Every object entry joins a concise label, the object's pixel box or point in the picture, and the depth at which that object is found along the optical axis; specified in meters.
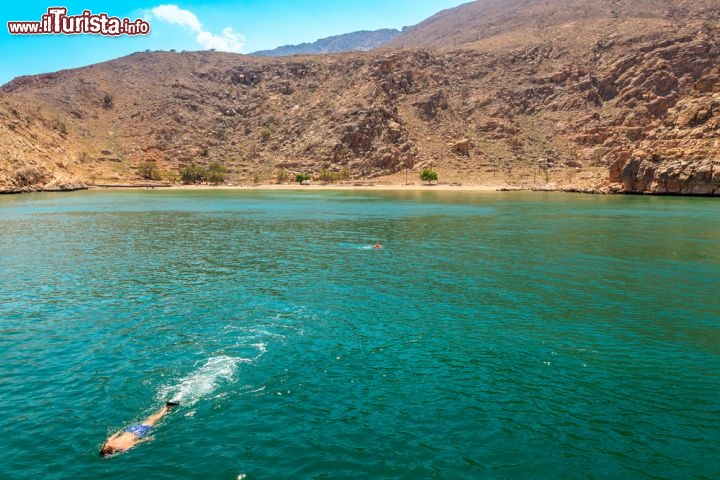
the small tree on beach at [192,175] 172.75
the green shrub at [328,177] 169.56
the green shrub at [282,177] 175.12
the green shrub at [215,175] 174.62
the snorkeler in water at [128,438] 13.27
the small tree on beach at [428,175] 158.38
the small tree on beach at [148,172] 169.12
